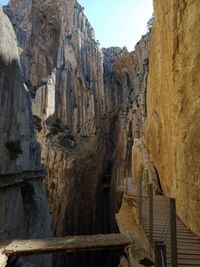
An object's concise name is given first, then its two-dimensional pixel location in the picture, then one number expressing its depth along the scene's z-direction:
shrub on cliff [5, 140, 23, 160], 13.84
